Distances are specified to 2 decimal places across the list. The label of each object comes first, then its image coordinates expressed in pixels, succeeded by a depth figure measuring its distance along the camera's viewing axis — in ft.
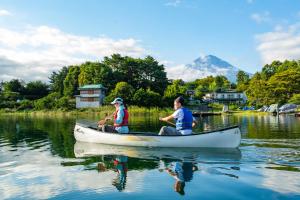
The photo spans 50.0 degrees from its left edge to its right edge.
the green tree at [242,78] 298.35
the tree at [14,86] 253.24
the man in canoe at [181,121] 38.91
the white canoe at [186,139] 39.34
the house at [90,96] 211.00
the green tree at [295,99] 185.52
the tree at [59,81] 267.39
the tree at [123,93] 194.62
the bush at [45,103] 204.95
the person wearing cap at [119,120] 44.83
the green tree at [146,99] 191.52
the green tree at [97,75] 226.58
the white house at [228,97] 297.74
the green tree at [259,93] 201.88
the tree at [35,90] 255.70
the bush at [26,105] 215.10
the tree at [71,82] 242.52
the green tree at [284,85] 196.44
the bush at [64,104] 202.49
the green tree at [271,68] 267.59
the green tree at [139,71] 239.71
